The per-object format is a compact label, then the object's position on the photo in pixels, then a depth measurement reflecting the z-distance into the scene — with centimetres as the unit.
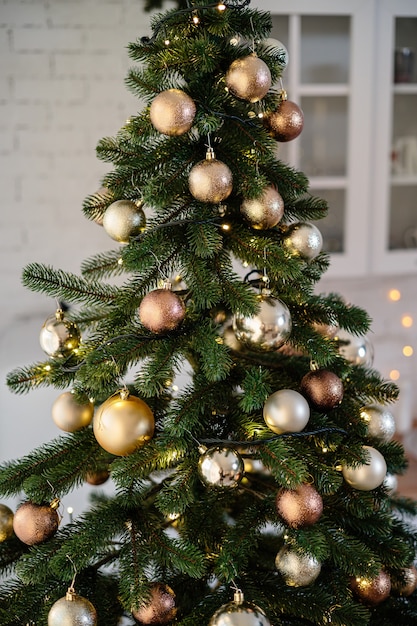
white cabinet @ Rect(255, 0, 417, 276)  220
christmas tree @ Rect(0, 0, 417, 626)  83
